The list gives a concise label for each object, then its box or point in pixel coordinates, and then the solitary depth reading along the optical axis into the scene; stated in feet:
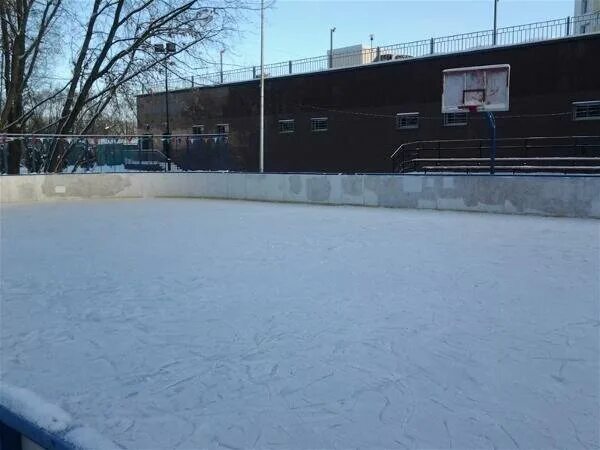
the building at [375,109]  73.77
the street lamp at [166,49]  79.15
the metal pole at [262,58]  82.27
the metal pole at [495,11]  130.82
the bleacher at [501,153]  68.90
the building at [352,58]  101.19
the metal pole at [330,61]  104.12
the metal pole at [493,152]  45.01
